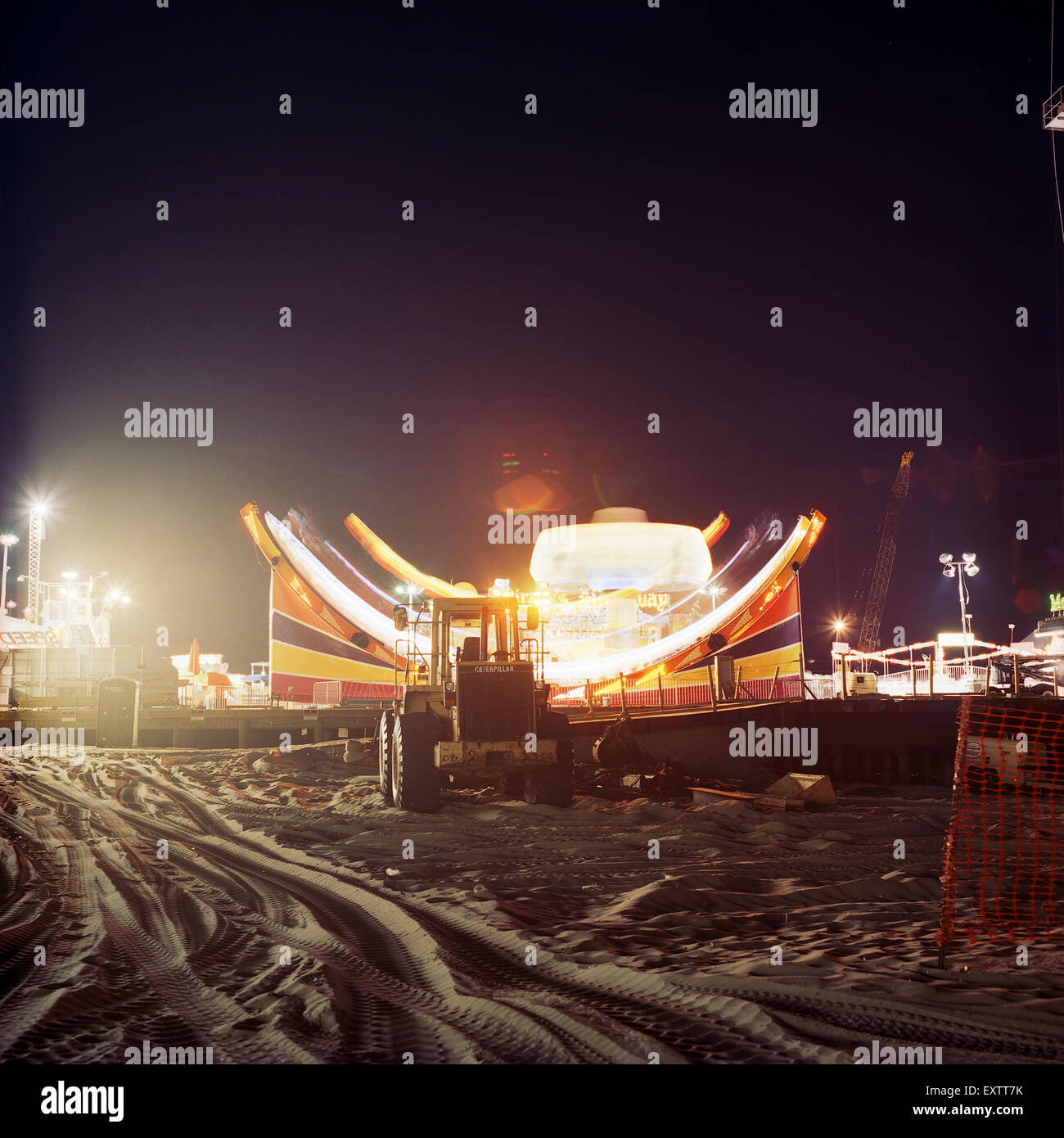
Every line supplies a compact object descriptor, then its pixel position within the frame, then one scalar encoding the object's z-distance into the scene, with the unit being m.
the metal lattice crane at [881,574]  99.81
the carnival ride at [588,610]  48.06
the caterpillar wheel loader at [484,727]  13.85
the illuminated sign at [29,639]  43.22
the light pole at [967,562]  42.99
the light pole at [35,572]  47.91
